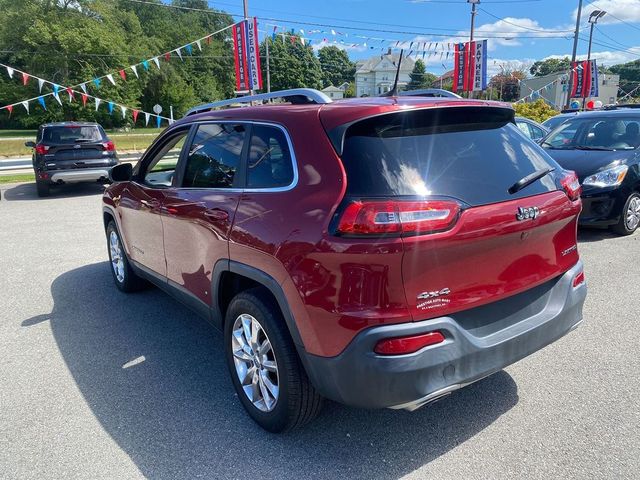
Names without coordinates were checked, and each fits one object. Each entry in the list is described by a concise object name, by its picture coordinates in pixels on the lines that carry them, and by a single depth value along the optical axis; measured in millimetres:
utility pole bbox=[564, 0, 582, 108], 28125
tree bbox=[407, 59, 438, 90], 79588
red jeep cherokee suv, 2086
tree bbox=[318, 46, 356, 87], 77125
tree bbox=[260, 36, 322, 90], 61719
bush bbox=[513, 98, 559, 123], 22031
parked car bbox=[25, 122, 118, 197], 11727
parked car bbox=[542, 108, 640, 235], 6473
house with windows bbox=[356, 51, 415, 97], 91500
